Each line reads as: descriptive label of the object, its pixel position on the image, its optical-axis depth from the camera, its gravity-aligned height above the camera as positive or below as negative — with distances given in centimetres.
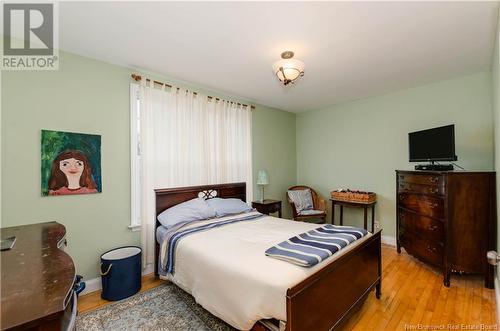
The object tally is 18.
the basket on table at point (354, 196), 377 -50
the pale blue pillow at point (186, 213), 265 -55
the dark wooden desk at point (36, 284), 70 -45
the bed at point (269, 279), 142 -82
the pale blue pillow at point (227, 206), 301 -54
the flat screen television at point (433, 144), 268 +27
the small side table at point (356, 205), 376 -66
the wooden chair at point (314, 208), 410 -80
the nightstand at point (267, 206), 385 -67
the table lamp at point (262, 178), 397 -20
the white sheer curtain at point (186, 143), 283 +34
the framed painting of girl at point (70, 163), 224 +5
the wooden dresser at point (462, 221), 248 -62
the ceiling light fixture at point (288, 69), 227 +97
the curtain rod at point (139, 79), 276 +108
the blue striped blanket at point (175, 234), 236 -70
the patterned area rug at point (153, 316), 194 -133
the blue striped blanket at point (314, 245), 162 -64
